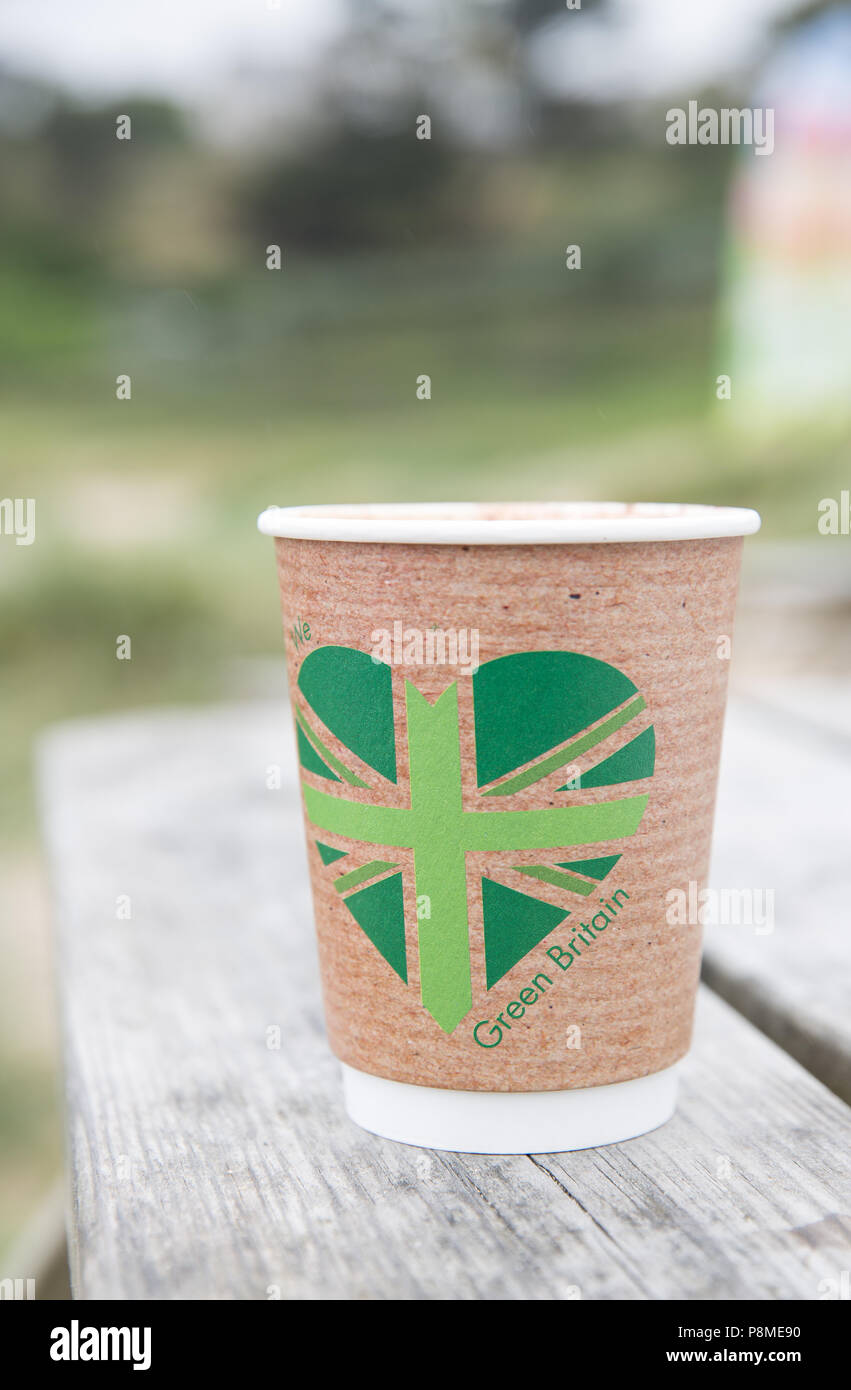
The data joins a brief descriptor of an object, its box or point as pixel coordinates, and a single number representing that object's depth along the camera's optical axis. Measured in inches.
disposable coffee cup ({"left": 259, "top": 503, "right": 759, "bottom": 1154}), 12.6
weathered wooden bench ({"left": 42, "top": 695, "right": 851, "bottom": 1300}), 11.9
